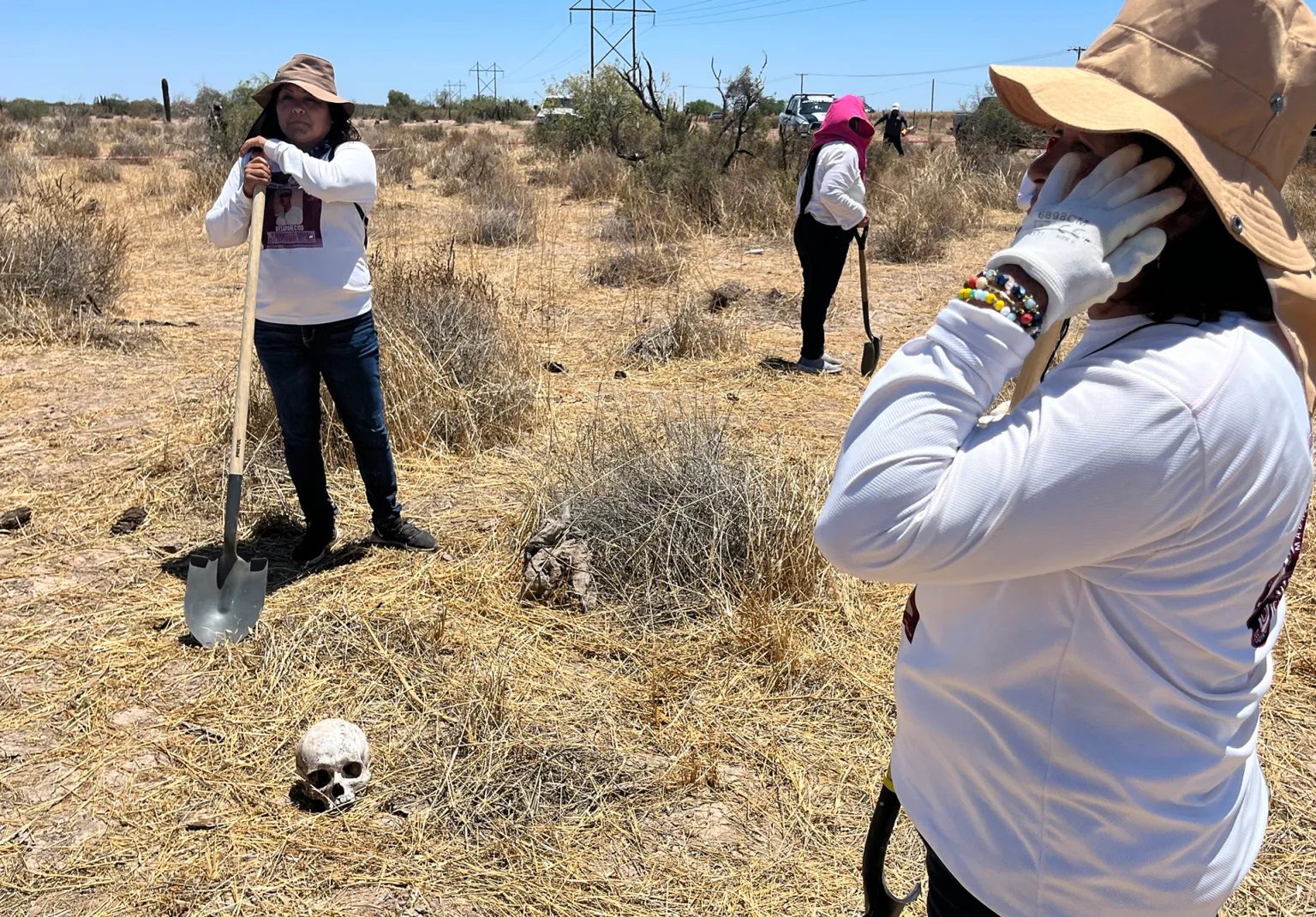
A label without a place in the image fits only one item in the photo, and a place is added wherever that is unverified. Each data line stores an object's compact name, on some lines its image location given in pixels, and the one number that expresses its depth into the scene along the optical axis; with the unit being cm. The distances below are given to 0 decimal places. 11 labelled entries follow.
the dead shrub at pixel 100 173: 1625
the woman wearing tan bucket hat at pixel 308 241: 360
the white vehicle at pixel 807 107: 2475
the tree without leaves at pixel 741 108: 1397
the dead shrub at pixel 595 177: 1554
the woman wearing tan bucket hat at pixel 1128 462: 94
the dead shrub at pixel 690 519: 372
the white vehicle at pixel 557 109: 2039
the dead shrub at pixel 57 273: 705
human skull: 273
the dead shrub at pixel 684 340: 725
